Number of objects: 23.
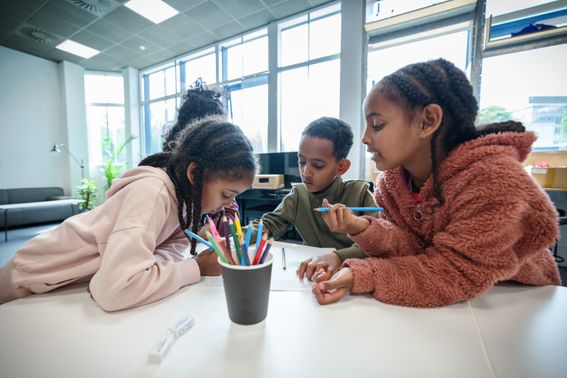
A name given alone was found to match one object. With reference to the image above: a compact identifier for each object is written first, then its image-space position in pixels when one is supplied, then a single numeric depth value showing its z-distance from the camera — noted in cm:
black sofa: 378
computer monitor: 324
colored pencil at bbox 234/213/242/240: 43
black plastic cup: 38
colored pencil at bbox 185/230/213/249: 47
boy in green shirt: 104
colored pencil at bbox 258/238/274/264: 42
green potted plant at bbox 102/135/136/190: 517
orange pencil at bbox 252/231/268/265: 43
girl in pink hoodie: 46
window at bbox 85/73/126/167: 552
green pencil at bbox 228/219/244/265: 40
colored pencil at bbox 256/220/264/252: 42
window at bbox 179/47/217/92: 455
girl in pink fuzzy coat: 44
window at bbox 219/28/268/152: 395
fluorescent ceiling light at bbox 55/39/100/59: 433
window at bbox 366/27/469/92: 237
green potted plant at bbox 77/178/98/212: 429
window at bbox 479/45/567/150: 209
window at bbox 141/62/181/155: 524
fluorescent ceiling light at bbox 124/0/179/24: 327
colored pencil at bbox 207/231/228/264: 42
